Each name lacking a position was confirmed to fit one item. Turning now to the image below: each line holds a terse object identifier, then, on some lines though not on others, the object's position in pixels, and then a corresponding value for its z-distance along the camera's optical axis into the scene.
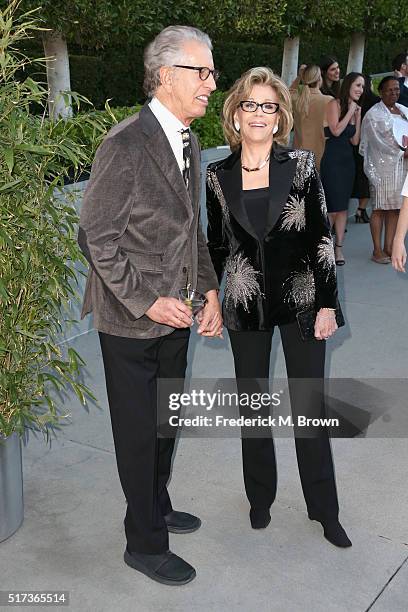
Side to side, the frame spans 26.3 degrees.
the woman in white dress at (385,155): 8.46
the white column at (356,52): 17.17
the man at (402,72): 10.97
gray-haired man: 3.14
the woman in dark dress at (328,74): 9.78
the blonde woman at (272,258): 3.56
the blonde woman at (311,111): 8.86
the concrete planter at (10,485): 3.80
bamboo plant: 3.45
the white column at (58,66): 9.07
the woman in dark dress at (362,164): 9.84
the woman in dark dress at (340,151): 8.61
